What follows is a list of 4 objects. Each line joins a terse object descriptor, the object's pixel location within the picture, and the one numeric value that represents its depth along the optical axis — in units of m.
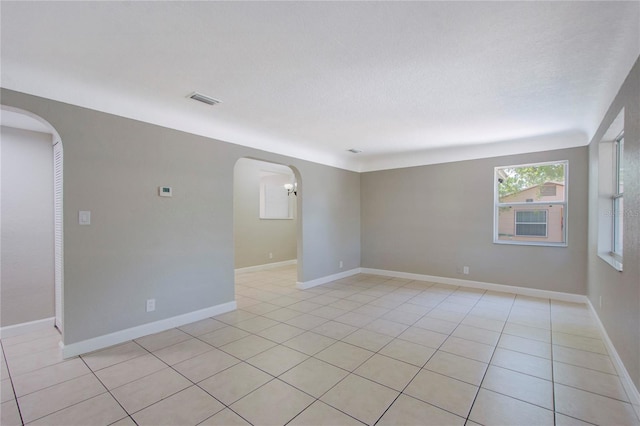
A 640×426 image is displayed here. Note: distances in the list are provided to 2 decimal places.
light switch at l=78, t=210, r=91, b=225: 2.73
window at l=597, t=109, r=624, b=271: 3.11
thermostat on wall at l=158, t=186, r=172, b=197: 3.28
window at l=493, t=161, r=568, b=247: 4.51
